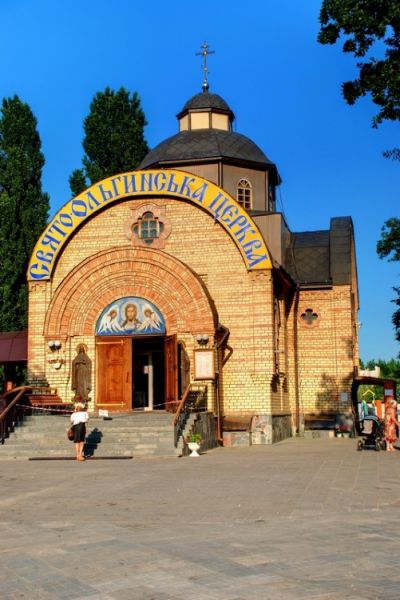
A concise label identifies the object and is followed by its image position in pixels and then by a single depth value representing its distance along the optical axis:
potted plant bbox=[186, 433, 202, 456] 17.44
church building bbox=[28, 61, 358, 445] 21.19
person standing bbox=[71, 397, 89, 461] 16.31
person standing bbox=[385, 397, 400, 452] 18.35
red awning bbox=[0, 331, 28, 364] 23.97
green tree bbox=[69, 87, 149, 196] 35.56
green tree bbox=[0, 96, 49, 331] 30.88
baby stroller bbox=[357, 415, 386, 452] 18.50
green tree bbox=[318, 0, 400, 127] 14.30
